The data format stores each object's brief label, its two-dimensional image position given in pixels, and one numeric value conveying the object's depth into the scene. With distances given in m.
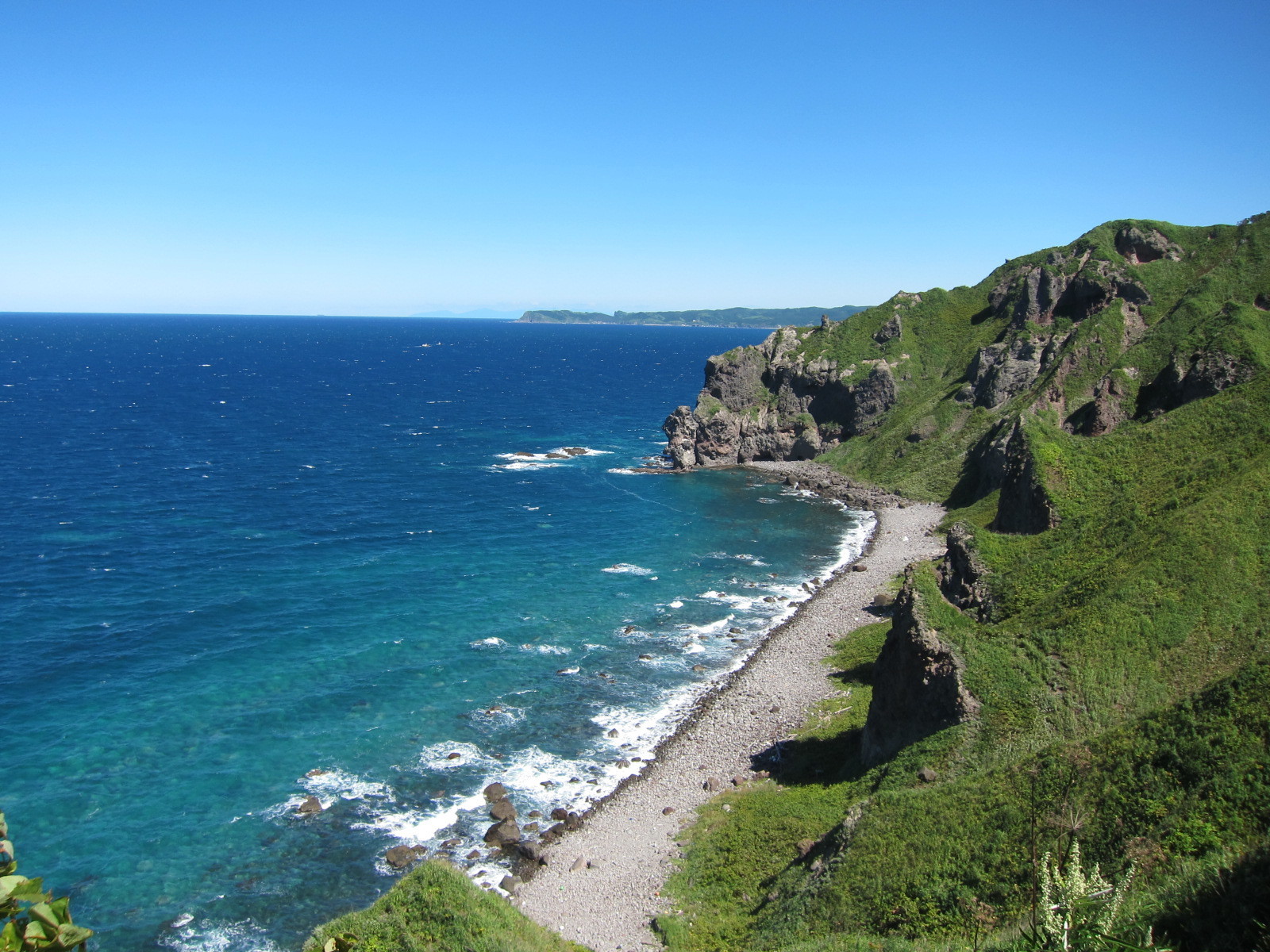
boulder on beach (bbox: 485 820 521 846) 42.12
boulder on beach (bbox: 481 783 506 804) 45.41
